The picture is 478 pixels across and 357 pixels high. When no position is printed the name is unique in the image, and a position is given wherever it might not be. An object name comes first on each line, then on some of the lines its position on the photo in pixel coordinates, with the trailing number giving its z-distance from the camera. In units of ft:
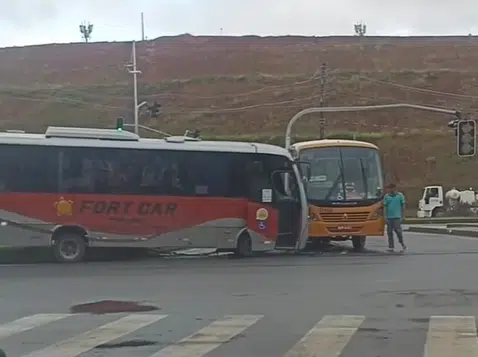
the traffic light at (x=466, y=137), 121.08
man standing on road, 90.22
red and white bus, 84.17
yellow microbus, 94.38
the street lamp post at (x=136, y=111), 179.58
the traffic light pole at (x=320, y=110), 117.79
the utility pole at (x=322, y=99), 205.73
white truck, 206.28
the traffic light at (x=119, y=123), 119.03
